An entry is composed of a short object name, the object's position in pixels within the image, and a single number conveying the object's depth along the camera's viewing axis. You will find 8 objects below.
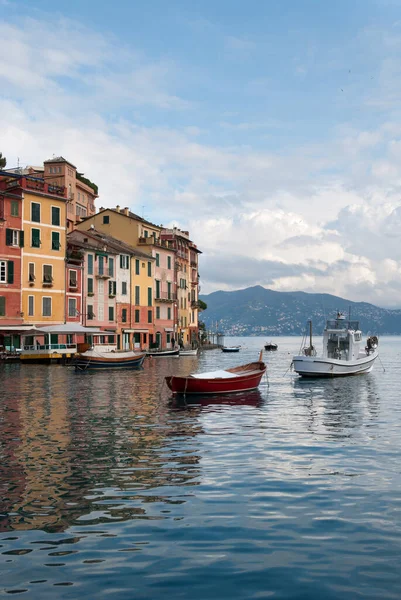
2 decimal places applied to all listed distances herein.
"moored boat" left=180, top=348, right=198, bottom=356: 86.88
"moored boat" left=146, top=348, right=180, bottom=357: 79.00
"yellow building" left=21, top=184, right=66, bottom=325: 62.12
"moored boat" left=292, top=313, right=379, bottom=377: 45.06
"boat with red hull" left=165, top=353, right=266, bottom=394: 30.03
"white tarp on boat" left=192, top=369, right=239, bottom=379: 30.79
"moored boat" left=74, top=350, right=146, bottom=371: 49.94
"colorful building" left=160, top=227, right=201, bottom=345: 99.25
